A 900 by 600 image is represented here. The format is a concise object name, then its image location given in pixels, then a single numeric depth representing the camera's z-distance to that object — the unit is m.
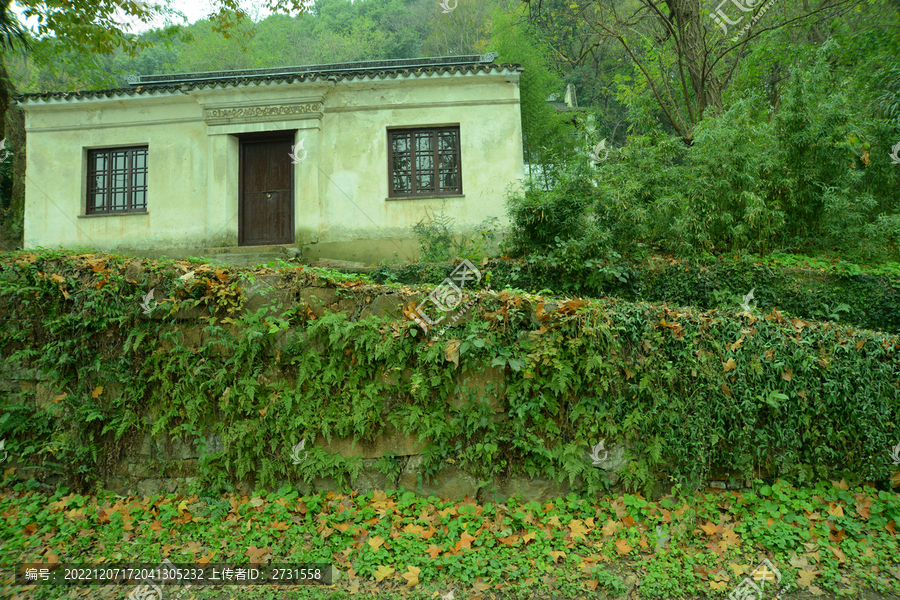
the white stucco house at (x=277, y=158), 11.26
